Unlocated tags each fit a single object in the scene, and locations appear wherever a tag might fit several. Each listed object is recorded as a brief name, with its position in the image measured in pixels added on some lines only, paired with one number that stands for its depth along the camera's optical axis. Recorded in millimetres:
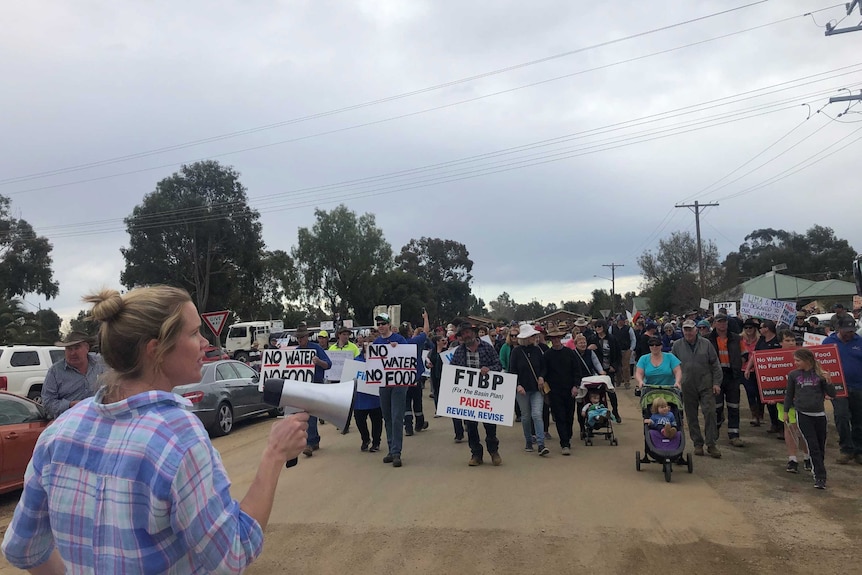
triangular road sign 18189
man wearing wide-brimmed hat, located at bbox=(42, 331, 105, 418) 7438
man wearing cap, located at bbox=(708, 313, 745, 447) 10031
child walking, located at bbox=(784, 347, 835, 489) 7316
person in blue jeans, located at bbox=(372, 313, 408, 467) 9117
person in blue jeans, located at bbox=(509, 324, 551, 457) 9812
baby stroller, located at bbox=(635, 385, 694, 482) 7758
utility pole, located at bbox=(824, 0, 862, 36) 16688
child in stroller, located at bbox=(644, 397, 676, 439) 7982
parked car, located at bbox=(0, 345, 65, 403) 17000
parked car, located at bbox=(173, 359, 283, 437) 12211
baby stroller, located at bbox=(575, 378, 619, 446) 10180
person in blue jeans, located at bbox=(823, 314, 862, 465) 8469
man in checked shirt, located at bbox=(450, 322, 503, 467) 9125
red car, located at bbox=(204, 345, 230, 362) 23680
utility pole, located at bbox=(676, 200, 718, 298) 45616
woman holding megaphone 1573
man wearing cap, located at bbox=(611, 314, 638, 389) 17391
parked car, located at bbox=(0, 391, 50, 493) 7656
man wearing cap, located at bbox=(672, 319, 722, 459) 9188
